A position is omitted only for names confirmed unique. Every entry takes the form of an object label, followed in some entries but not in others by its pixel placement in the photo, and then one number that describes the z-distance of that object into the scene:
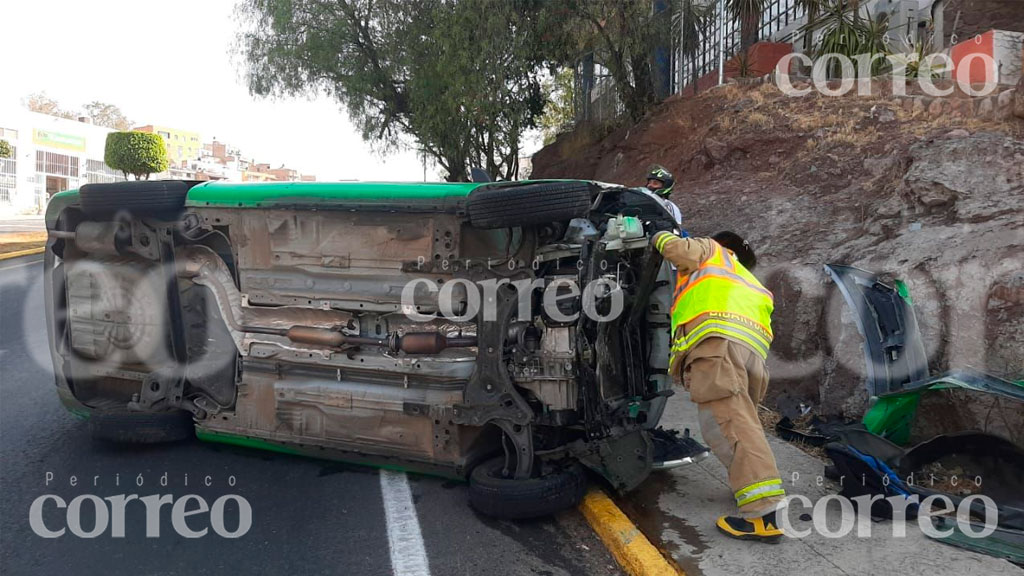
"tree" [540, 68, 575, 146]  17.84
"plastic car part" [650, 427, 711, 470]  4.01
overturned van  3.72
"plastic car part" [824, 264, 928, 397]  4.31
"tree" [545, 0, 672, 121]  13.16
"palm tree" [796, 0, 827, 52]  11.81
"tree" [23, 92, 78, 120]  55.66
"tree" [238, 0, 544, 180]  14.09
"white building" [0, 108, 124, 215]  39.91
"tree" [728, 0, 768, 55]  12.50
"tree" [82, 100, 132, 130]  63.78
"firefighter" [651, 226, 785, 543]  3.37
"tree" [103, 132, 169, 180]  26.70
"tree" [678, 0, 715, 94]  13.50
